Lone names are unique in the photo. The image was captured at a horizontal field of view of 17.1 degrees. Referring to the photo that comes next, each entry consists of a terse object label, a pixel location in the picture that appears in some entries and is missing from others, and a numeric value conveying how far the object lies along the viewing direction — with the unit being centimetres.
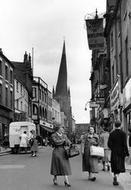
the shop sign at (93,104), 4216
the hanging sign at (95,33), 2589
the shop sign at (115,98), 2956
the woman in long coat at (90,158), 1243
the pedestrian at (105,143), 1609
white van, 3266
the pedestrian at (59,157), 1142
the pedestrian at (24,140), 3039
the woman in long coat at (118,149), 1150
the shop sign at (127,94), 2313
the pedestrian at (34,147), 2634
